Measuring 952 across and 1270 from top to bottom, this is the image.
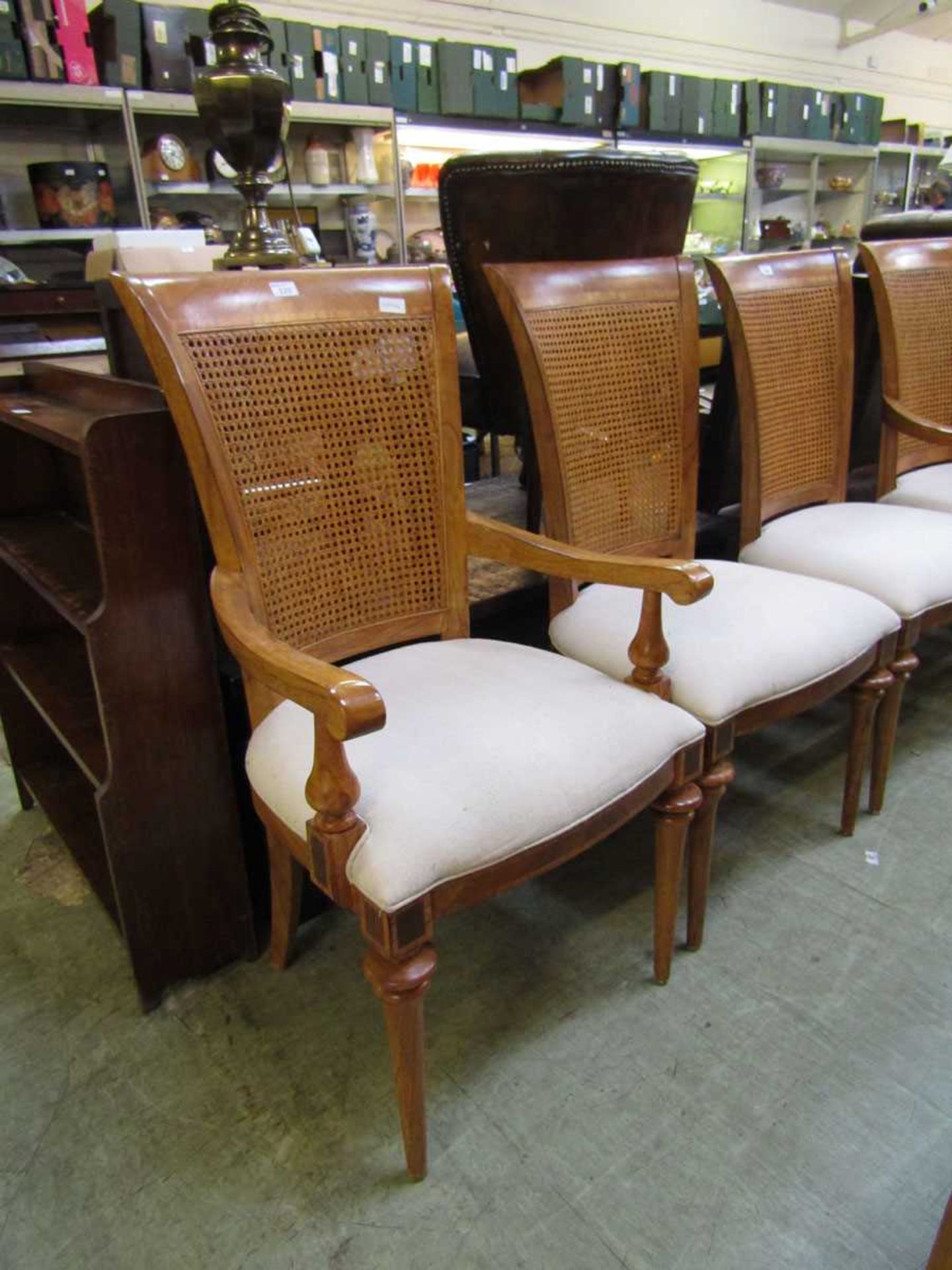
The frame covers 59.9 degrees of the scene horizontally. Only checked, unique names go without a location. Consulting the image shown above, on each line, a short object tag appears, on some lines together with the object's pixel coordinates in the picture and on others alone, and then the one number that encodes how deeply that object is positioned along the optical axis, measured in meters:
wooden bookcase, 1.06
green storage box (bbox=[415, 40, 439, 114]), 3.96
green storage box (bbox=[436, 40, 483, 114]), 3.99
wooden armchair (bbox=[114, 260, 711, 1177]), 0.87
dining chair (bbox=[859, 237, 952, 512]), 1.92
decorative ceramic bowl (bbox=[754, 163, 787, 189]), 6.00
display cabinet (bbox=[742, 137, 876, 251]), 6.01
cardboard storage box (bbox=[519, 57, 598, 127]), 4.42
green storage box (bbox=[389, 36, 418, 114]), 3.88
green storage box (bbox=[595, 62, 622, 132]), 4.62
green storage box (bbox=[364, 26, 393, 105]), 3.79
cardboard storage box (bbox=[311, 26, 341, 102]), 3.69
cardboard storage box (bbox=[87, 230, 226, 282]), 1.24
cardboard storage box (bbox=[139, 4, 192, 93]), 3.24
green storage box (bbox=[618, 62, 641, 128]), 4.68
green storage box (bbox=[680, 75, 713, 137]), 5.00
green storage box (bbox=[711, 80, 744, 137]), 5.15
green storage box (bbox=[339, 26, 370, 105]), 3.74
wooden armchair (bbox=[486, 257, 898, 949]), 1.21
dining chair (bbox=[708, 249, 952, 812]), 1.54
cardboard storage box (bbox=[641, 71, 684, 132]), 4.83
